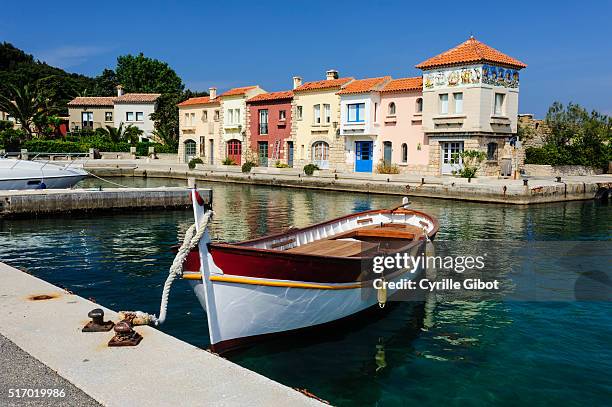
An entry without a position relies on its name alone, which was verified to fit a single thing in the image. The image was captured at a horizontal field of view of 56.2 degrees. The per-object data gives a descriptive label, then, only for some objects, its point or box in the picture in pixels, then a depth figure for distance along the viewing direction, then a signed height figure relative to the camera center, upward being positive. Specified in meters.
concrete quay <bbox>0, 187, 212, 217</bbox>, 23.00 -1.98
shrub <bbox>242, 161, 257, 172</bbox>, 48.97 -1.05
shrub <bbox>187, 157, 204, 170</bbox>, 55.09 -0.77
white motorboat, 26.81 -1.03
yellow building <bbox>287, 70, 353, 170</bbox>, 49.78 +2.77
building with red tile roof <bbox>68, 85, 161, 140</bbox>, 75.50 +5.71
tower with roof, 39.28 +3.57
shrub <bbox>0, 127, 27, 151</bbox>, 60.19 +1.61
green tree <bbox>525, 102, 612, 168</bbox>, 45.56 +1.35
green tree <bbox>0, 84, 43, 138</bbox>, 65.94 +5.63
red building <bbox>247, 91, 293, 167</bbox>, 54.84 +2.78
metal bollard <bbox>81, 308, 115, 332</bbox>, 7.00 -2.10
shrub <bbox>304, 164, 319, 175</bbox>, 44.35 -1.09
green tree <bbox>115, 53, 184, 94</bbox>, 95.94 +13.26
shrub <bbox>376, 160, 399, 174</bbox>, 44.03 -1.04
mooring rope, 7.21 -1.41
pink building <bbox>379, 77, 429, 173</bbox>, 43.59 +2.34
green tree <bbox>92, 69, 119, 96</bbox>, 99.94 +12.47
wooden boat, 7.61 -1.91
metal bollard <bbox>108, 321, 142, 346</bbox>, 6.60 -2.12
